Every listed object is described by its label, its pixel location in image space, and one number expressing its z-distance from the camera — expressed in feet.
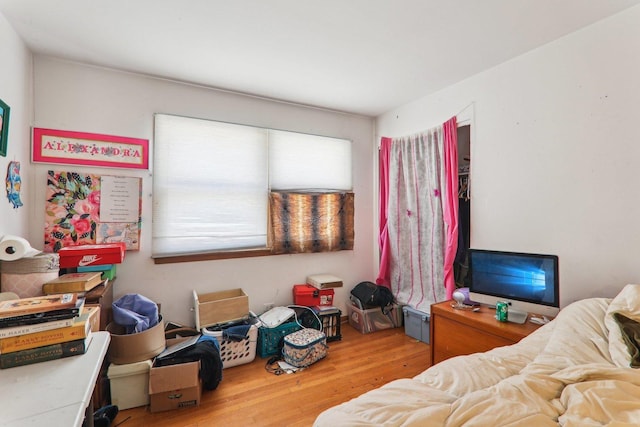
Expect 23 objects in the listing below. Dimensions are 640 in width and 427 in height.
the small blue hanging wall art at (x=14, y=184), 6.10
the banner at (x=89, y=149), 7.28
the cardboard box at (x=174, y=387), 6.25
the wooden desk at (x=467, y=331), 5.95
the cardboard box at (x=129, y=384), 6.29
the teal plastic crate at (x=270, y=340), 8.59
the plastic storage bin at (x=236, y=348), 7.90
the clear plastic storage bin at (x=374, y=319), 10.30
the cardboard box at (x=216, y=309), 8.02
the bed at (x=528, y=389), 2.85
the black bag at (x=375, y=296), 10.36
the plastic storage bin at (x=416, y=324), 9.36
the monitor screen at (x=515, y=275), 6.04
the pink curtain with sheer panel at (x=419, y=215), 8.79
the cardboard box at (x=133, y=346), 6.42
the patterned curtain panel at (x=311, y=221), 10.04
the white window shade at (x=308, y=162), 10.12
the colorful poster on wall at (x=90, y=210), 7.33
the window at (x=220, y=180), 8.57
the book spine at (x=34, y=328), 3.57
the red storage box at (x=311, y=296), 9.94
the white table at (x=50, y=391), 2.72
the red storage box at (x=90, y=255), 6.48
